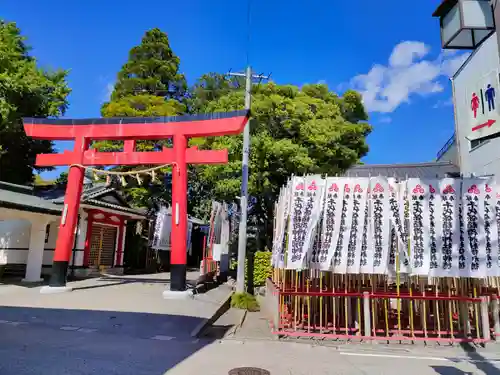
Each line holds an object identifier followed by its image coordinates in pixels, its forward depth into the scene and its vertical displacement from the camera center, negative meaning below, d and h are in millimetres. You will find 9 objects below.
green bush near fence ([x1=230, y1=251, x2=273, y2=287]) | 16781 -507
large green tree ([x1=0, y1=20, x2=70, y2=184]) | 16797 +7117
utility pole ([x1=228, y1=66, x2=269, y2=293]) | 12797 +1488
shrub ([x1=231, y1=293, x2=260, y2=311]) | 12453 -1521
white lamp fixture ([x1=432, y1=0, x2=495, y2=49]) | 4285 +2772
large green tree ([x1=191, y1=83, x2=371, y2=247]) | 16391 +5215
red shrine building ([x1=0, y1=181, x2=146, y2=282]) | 15328 +1117
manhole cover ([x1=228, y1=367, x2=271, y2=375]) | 5629 -1736
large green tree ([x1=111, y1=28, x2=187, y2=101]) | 26078 +12955
